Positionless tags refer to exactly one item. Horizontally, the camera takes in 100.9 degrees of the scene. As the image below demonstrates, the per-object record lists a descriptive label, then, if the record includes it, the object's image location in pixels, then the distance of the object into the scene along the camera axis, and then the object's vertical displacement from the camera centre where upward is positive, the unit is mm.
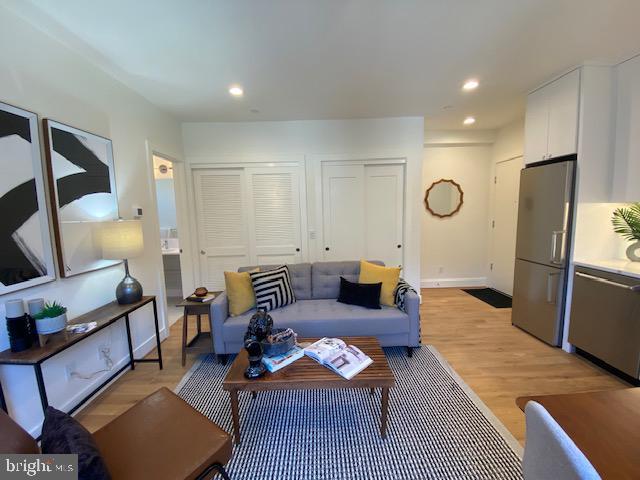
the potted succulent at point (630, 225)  2244 -105
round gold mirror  4465 +313
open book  1614 -906
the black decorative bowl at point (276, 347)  1717 -844
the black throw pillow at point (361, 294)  2609 -767
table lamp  2039 -183
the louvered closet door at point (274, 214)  3748 +75
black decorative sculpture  1598 -749
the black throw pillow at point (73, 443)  806 -714
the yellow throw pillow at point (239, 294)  2520 -708
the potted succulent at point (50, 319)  1513 -558
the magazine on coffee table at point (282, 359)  1659 -909
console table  1377 -697
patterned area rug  1440 -1356
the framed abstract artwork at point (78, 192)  1787 +232
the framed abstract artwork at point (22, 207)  1485 +101
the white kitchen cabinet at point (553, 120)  2387 +923
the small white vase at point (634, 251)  2299 -337
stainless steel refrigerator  2459 -305
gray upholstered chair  600 -587
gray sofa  2373 -936
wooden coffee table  1534 -943
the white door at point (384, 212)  3822 +78
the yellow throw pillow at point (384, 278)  2664 -626
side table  2453 -823
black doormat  3778 -1250
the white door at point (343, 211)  3785 +101
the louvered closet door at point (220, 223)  3760 -34
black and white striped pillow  2584 -696
